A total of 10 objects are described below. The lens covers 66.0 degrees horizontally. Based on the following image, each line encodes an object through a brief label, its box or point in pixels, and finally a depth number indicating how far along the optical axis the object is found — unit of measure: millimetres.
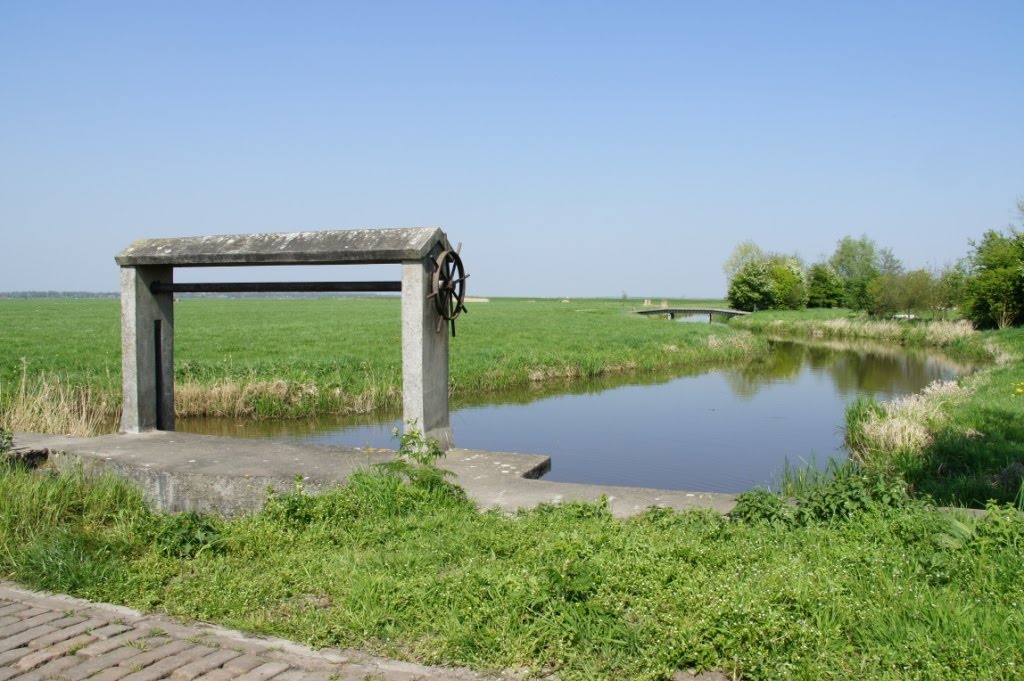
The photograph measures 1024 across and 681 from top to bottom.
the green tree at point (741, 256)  90938
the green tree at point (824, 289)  74125
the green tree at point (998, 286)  32969
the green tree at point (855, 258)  91062
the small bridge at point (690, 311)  67062
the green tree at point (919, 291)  43656
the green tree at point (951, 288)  40894
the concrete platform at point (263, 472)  5992
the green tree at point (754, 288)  69562
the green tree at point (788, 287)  68875
